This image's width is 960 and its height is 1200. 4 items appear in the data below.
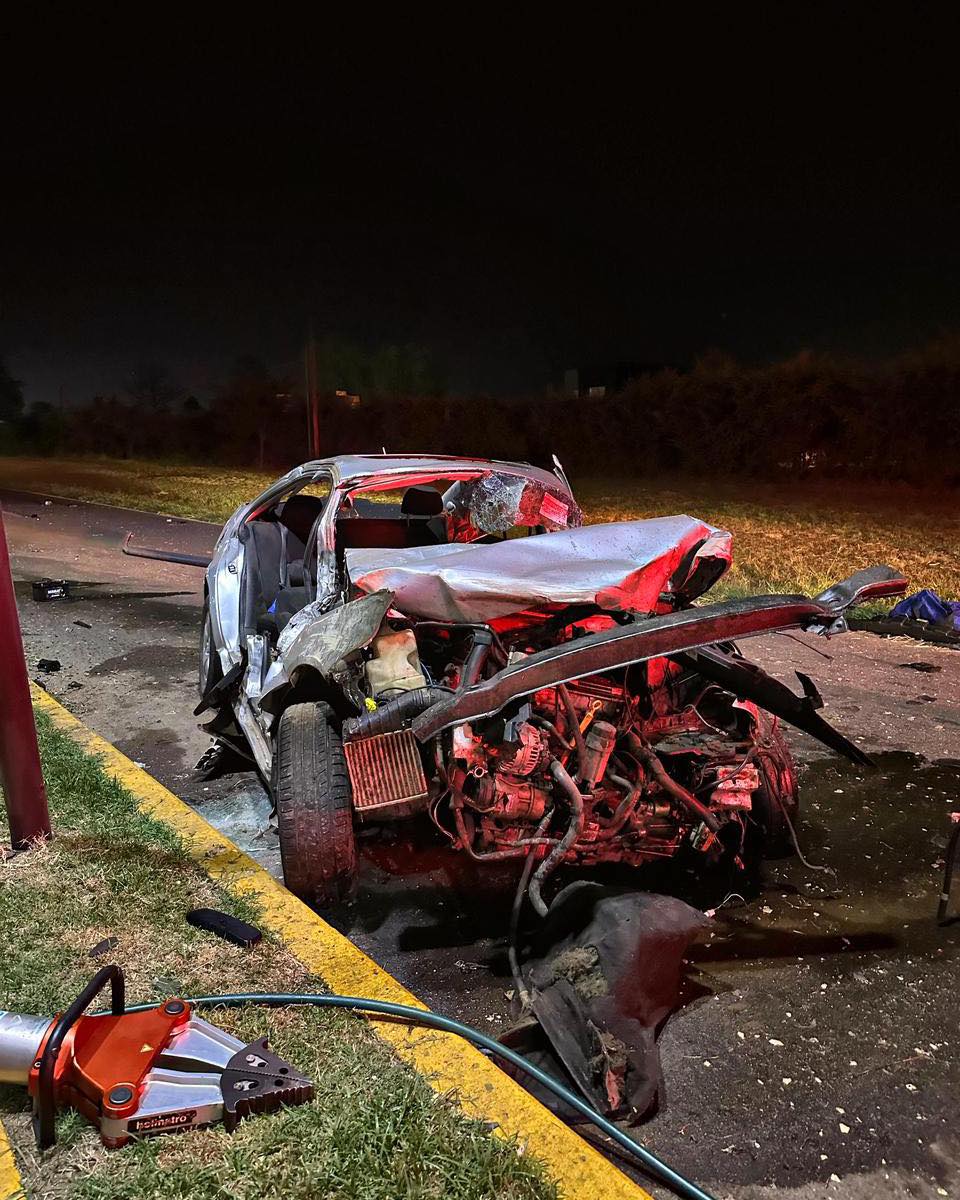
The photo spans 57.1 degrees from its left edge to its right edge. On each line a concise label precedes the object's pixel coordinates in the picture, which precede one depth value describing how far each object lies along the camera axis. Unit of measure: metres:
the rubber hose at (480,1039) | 2.21
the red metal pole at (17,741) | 3.44
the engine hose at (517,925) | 2.81
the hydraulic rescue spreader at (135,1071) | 2.16
